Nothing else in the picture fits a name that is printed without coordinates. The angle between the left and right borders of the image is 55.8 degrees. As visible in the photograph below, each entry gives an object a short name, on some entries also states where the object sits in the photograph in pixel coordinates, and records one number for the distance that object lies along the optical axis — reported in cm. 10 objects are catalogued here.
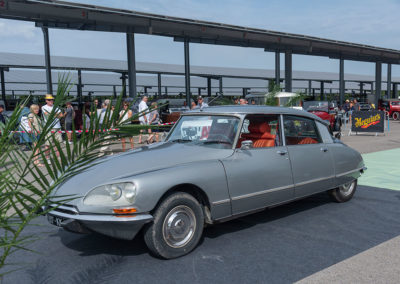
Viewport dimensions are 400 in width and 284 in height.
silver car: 354
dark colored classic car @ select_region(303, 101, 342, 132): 2103
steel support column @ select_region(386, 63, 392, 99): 4324
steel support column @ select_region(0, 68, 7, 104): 3326
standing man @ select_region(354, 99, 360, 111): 2295
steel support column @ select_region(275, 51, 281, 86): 3158
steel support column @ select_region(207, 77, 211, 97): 4509
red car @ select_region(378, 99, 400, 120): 3079
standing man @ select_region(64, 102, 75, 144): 1309
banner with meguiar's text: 1644
